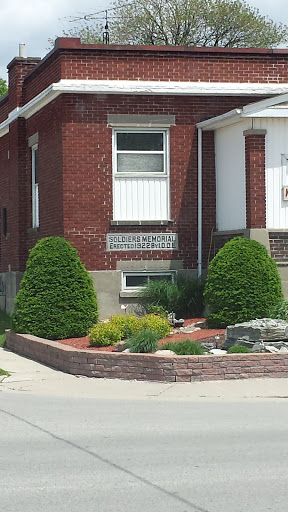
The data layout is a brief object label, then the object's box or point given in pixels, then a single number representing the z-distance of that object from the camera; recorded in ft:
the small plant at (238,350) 48.19
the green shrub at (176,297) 63.26
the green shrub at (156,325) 55.88
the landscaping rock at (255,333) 50.24
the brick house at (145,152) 65.77
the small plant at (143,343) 49.55
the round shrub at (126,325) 55.81
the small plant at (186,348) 47.98
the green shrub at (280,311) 54.80
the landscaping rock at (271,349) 48.44
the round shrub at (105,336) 54.31
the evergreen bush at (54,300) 58.34
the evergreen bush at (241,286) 55.72
